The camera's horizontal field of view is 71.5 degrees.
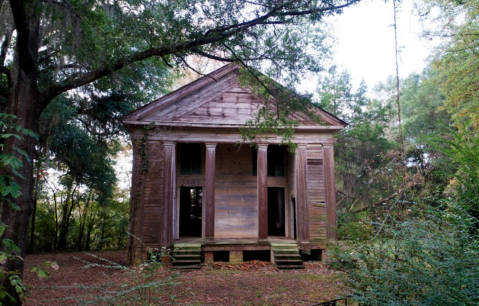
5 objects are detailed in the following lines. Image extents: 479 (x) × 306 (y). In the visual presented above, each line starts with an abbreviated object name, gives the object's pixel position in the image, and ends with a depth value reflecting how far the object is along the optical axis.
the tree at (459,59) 10.94
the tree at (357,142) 20.39
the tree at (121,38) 6.05
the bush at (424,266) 2.73
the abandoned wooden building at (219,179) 11.73
